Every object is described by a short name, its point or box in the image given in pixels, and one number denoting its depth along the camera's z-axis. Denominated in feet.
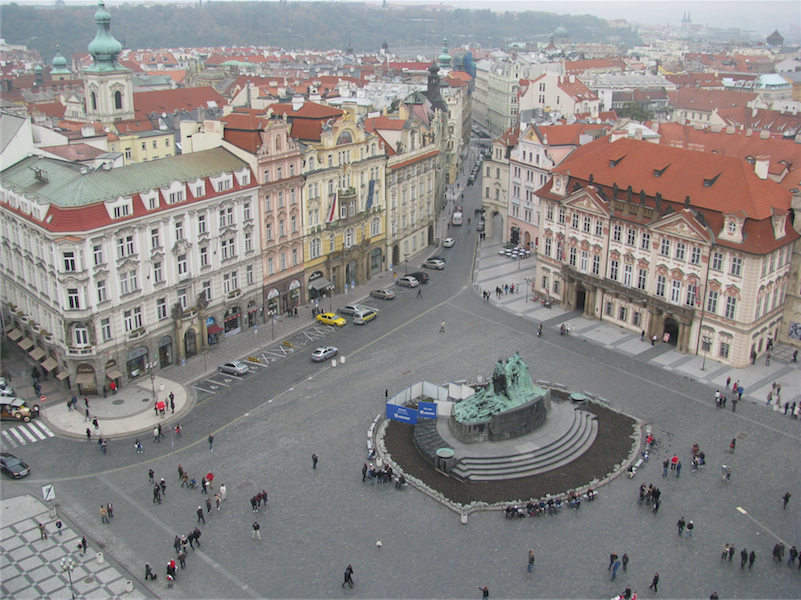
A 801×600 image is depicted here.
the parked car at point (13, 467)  187.93
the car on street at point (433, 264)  351.46
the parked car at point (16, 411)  214.90
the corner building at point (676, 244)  241.76
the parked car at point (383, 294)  311.06
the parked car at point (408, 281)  326.85
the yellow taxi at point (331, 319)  283.38
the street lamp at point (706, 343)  254.06
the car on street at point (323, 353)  252.83
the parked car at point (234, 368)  243.40
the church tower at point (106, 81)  433.89
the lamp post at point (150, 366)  242.58
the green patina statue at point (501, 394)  196.44
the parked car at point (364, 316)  285.02
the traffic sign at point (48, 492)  160.45
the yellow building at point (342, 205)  298.56
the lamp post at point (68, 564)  153.05
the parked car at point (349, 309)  293.02
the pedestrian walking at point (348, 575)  151.02
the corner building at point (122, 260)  219.20
